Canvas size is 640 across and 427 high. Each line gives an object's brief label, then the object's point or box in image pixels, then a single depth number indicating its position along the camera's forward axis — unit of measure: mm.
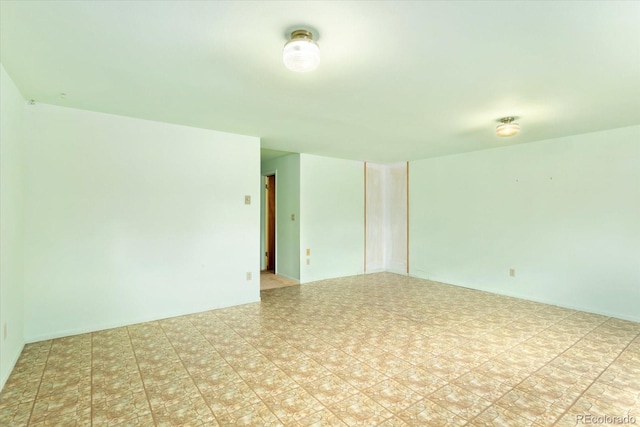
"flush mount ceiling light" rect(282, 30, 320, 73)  1716
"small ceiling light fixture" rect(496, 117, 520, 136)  3199
